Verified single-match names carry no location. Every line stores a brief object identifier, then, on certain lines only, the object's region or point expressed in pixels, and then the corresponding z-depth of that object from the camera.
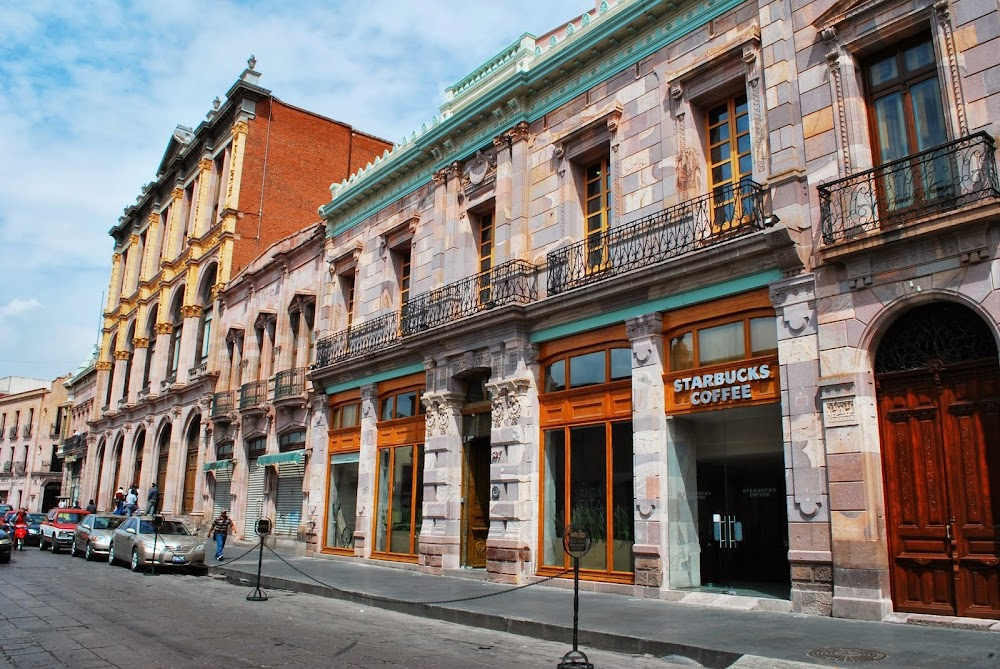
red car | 25.02
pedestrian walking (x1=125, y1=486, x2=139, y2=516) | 30.80
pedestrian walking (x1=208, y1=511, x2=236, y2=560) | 21.22
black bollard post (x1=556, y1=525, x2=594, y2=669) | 8.16
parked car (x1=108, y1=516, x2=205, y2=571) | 18.30
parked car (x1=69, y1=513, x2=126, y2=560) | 21.84
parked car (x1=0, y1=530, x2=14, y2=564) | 19.55
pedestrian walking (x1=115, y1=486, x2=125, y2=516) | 32.33
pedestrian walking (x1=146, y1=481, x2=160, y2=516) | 33.74
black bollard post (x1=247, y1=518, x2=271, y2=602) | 13.41
